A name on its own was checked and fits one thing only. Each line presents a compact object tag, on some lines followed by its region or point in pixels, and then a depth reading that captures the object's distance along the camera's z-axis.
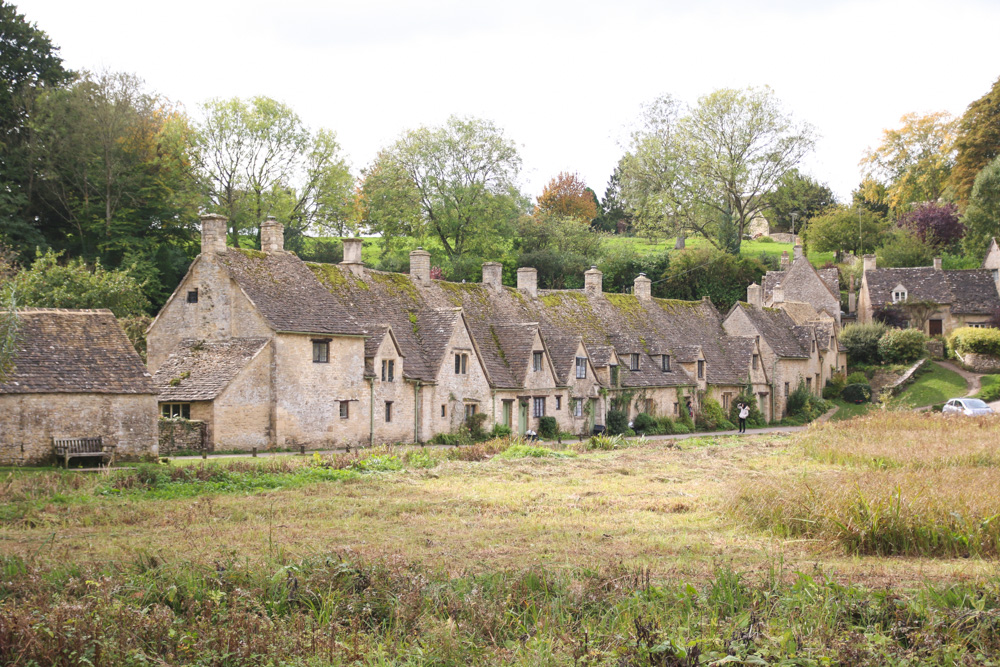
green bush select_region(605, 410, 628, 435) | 51.69
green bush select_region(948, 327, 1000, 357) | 66.38
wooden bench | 29.19
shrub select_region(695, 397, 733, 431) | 57.62
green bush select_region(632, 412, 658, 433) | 52.66
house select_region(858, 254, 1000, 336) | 75.56
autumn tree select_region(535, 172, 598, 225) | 114.88
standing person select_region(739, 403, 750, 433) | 52.64
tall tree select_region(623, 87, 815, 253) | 86.88
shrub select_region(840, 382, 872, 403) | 67.03
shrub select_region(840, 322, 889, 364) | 72.56
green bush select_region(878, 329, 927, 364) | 70.00
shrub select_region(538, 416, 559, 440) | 48.25
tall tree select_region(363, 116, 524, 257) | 79.88
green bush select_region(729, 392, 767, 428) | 60.12
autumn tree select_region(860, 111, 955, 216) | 92.31
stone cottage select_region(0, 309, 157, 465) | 28.83
